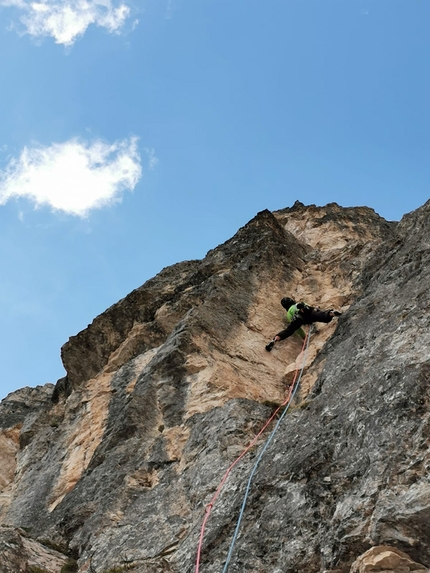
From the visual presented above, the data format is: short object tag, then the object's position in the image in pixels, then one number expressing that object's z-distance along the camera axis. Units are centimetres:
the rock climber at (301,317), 1442
